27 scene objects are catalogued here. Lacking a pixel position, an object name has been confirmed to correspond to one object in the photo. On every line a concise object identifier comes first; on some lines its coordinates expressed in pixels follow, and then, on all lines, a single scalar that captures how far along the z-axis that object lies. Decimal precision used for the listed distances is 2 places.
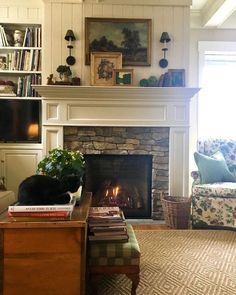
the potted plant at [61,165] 1.53
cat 1.22
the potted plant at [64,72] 2.70
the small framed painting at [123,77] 2.74
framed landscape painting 2.79
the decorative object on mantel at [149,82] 2.75
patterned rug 1.55
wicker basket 2.61
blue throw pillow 2.73
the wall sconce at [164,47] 2.76
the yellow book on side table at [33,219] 1.14
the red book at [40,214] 1.14
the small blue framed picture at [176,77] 2.76
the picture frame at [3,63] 2.87
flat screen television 2.83
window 3.35
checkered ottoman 1.37
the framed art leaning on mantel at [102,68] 2.75
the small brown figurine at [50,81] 2.71
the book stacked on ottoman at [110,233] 1.41
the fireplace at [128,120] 2.72
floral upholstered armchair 2.56
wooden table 1.14
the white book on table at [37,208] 1.14
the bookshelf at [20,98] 2.84
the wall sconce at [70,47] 2.74
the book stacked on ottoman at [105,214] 1.54
